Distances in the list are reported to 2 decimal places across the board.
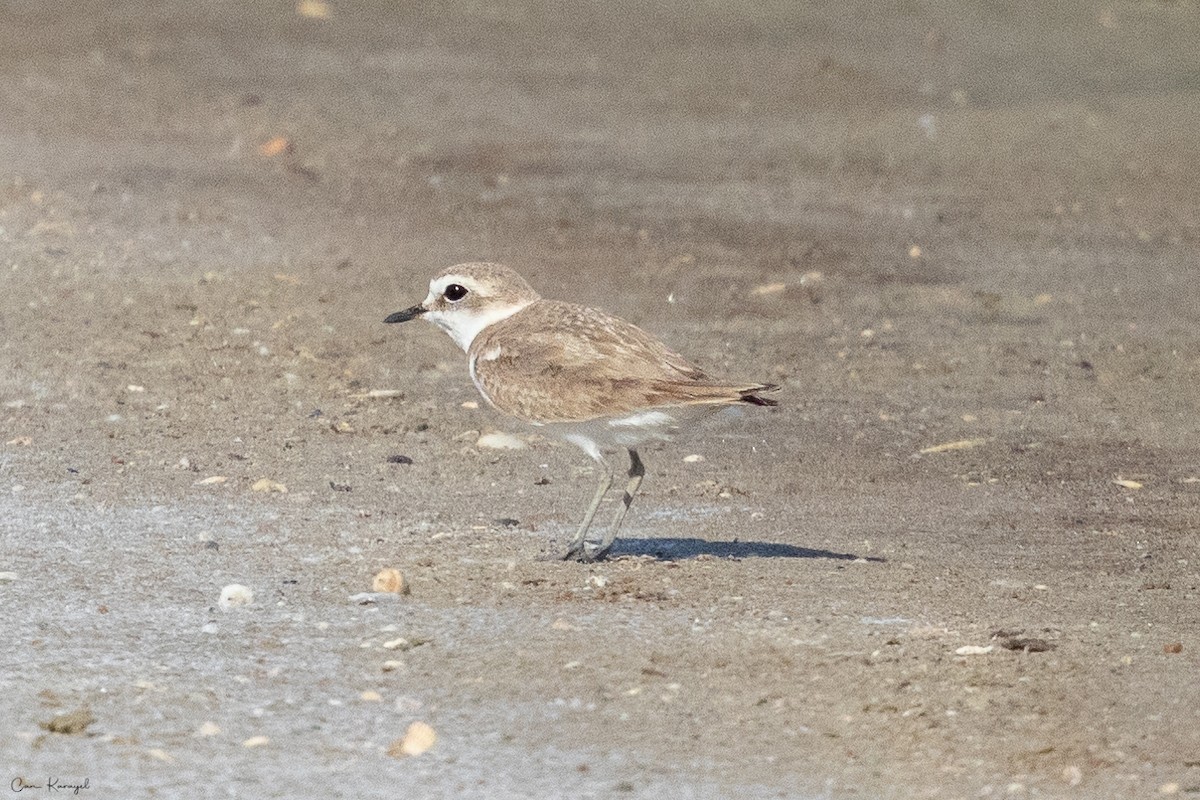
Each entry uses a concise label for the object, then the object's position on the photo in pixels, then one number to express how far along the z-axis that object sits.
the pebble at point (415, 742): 9.37
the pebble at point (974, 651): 10.65
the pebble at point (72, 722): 9.47
